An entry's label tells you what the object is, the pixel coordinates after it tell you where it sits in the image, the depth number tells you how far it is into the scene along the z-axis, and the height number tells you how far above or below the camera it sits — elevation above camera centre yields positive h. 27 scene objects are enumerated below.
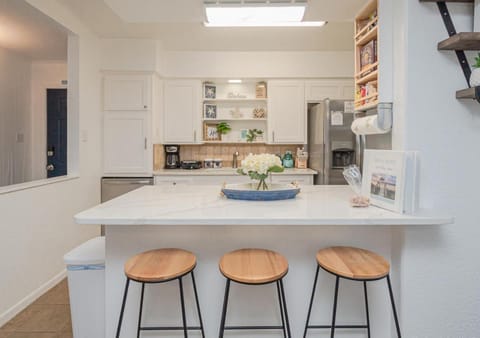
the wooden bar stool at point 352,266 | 1.42 -0.51
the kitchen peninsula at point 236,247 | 1.81 -0.57
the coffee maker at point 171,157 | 4.54 -0.01
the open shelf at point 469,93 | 1.57 +0.33
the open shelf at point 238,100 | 4.47 +0.81
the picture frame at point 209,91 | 4.50 +0.93
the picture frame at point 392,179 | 1.62 -0.12
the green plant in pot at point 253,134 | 4.52 +0.32
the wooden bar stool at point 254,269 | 1.39 -0.52
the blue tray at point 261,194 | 2.01 -0.24
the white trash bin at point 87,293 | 1.87 -0.81
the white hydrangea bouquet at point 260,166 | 2.04 -0.06
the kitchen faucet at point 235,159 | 4.63 -0.04
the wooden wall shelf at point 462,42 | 1.57 +0.59
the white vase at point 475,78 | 1.58 +0.40
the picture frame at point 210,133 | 4.54 +0.34
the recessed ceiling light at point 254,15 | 2.23 +1.04
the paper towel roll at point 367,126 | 1.91 +0.20
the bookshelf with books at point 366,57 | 2.05 +0.68
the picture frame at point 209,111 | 4.50 +0.64
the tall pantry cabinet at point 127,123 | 3.98 +0.41
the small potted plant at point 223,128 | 4.55 +0.40
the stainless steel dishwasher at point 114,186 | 3.90 -0.38
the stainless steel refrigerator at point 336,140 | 3.76 +0.20
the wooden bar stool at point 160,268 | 1.41 -0.52
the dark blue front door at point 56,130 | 4.83 +0.39
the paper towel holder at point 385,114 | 1.88 +0.26
